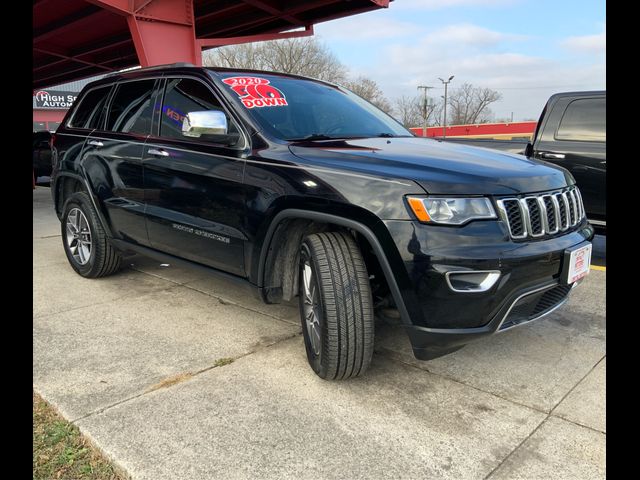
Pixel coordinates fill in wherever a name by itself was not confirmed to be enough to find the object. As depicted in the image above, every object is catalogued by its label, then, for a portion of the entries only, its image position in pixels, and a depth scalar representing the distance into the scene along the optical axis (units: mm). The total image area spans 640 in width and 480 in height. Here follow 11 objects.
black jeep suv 2418
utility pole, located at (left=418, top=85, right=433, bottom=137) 55844
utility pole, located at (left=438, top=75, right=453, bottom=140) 57312
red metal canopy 8477
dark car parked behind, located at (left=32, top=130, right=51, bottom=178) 11234
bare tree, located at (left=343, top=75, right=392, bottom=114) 63528
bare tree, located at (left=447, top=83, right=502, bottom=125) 83250
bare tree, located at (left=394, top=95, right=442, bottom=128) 70125
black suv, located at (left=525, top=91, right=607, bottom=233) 5875
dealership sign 54812
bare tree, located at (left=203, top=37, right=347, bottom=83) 50906
